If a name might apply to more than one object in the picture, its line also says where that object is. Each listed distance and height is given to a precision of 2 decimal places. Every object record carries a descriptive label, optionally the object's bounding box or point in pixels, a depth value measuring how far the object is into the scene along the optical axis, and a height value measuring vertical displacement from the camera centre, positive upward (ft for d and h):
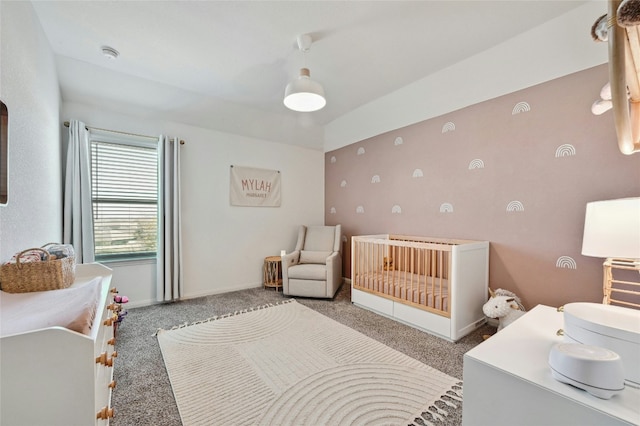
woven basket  3.91 -1.03
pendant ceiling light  6.82 +3.19
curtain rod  8.72 +2.87
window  9.52 +0.49
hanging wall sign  12.17 +1.13
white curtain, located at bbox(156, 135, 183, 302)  10.15 -0.55
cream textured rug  4.67 -3.66
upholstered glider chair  10.88 -2.42
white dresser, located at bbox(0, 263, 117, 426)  2.17 -1.50
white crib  7.36 -2.48
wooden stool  12.45 -2.97
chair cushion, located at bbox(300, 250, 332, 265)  11.97 -2.15
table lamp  3.67 -0.29
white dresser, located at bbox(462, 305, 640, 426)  2.21 -1.68
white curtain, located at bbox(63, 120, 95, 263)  8.56 +0.43
